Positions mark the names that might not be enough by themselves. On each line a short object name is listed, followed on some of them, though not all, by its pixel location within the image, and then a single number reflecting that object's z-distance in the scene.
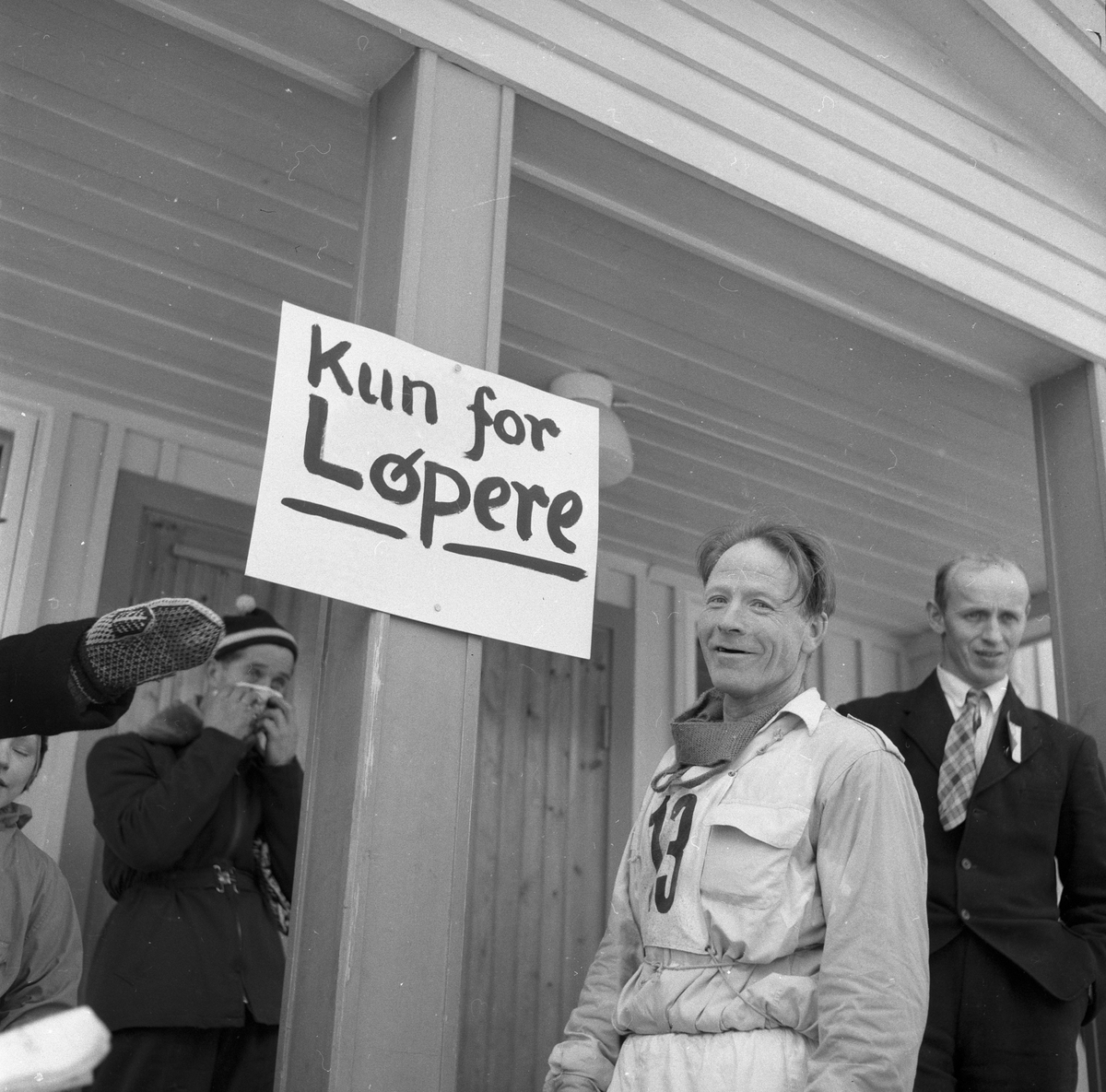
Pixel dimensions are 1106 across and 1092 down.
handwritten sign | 2.44
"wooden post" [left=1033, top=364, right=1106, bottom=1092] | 3.75
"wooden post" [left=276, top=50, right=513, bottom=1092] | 2.30
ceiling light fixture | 4.29
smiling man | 1.99
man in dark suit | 2.87
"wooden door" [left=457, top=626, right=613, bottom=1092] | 4.89
